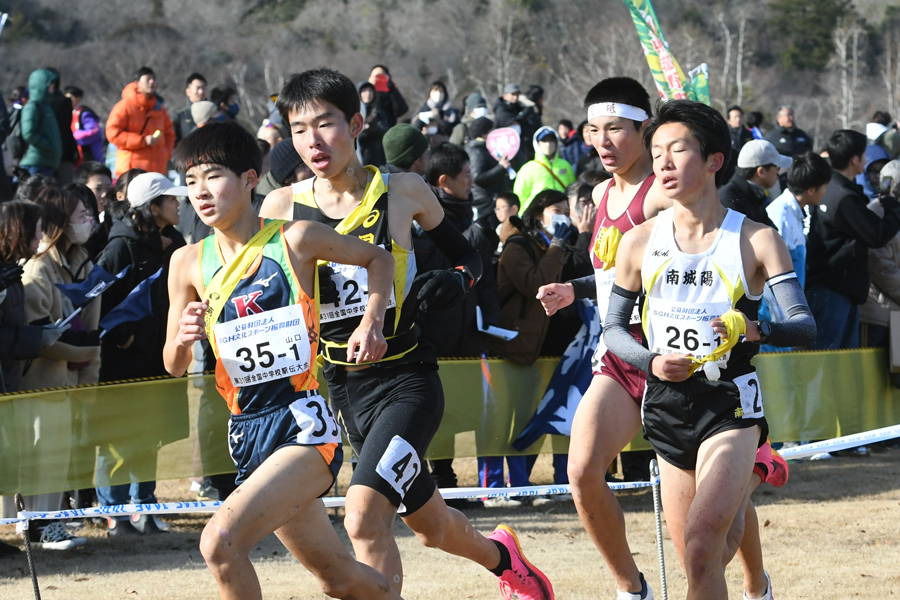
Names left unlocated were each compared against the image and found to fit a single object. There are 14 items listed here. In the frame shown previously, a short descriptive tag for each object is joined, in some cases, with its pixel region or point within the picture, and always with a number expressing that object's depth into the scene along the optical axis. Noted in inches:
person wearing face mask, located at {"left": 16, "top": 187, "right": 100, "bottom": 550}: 495.5
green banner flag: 674.8
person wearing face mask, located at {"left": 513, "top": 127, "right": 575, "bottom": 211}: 832.3
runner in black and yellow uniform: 330.3
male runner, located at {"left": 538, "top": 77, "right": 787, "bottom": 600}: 358.0
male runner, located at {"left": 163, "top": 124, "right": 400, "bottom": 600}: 288.5
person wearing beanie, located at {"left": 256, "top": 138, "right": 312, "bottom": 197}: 605.3
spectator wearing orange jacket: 925.2
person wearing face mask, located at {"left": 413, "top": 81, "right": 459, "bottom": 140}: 1320.0
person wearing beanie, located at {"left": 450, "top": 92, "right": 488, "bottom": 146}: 1154.7
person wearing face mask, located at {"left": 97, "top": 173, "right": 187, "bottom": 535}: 535.2
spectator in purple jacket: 1119.6
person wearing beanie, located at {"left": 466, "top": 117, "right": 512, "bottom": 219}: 895.1
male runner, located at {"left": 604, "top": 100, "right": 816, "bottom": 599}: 295.1
